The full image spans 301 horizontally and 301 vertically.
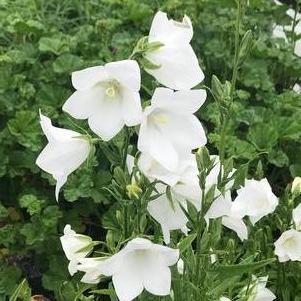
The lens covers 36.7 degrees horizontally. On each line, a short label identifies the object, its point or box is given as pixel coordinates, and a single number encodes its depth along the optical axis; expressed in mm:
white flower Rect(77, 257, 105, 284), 288
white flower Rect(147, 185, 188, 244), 277
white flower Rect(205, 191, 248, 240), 292
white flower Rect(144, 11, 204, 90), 252
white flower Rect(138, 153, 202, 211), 254
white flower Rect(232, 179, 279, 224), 361
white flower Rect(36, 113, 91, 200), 267
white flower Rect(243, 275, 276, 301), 361
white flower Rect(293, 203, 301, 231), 388
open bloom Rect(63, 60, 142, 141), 242
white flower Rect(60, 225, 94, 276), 293
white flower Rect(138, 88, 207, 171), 248
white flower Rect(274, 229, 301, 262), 387
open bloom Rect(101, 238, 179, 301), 268
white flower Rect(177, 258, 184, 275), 348
